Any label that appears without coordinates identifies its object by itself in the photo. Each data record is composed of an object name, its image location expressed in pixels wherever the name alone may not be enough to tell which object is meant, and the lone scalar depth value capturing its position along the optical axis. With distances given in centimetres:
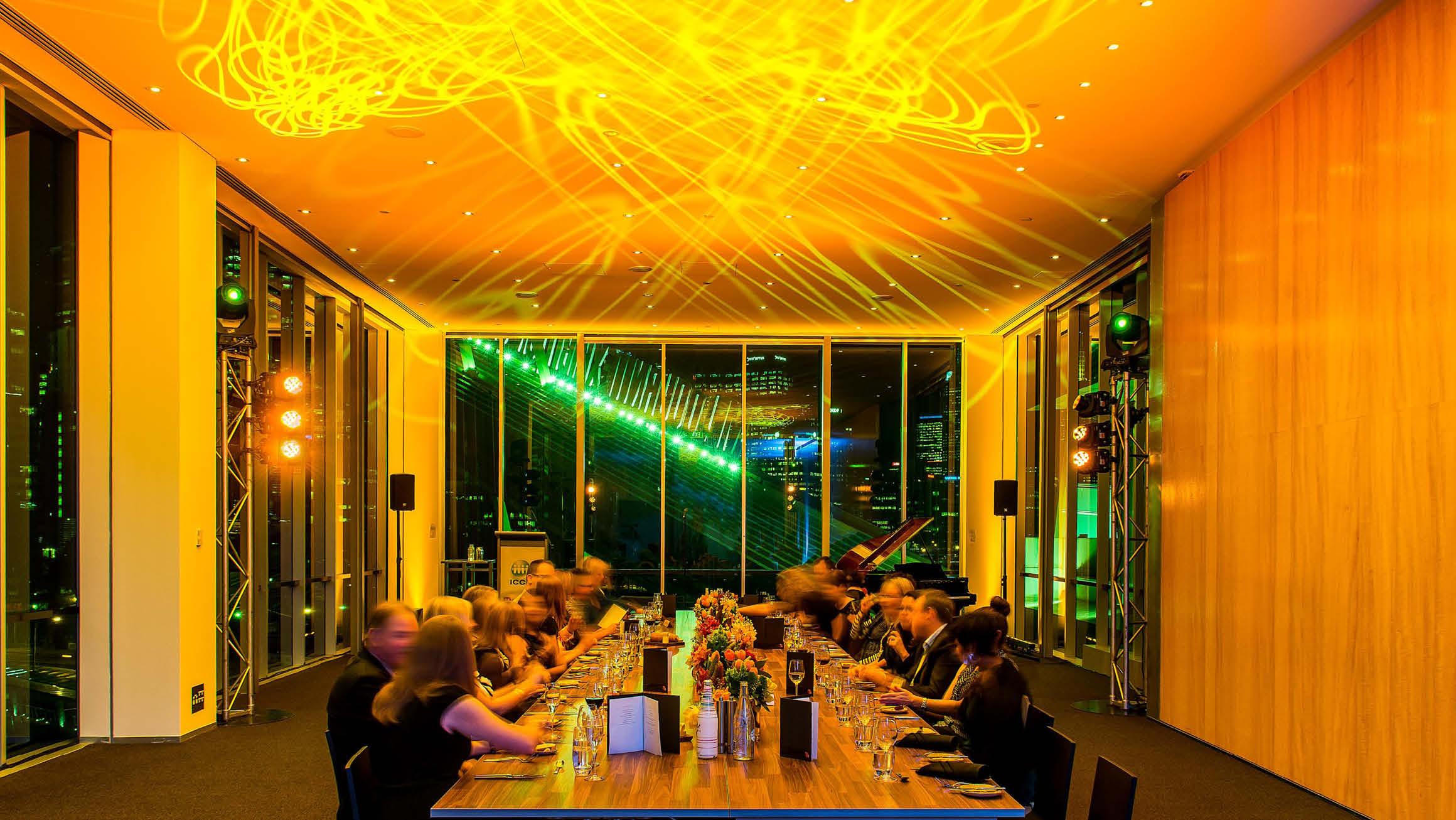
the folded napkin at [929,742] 438
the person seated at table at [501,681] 508
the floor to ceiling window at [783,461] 1669
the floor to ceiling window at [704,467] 1681
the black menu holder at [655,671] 583
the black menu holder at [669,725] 421
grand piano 1088
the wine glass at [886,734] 398
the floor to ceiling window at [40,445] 699
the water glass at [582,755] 385
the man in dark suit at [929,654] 582
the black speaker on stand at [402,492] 1392
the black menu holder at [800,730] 416
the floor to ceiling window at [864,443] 1661
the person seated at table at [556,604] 794
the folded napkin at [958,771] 385
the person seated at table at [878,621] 816
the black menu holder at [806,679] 557
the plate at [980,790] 365
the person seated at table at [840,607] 935
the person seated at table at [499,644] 602
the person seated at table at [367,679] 450
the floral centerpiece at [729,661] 423
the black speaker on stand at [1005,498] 1412
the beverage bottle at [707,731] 413
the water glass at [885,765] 391
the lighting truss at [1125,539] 953
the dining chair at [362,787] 381
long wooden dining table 348
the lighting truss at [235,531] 862
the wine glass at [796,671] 556
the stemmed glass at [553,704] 454
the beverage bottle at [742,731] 414
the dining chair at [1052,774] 433
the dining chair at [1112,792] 360
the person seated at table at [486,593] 644
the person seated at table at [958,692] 513
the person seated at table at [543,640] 730
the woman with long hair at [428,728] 400
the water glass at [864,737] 432
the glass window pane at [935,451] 1670
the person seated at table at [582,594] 974
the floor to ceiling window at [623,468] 1662
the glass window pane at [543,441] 1650
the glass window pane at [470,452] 1672
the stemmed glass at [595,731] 388
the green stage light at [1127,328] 943
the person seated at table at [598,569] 1013
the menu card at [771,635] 805
